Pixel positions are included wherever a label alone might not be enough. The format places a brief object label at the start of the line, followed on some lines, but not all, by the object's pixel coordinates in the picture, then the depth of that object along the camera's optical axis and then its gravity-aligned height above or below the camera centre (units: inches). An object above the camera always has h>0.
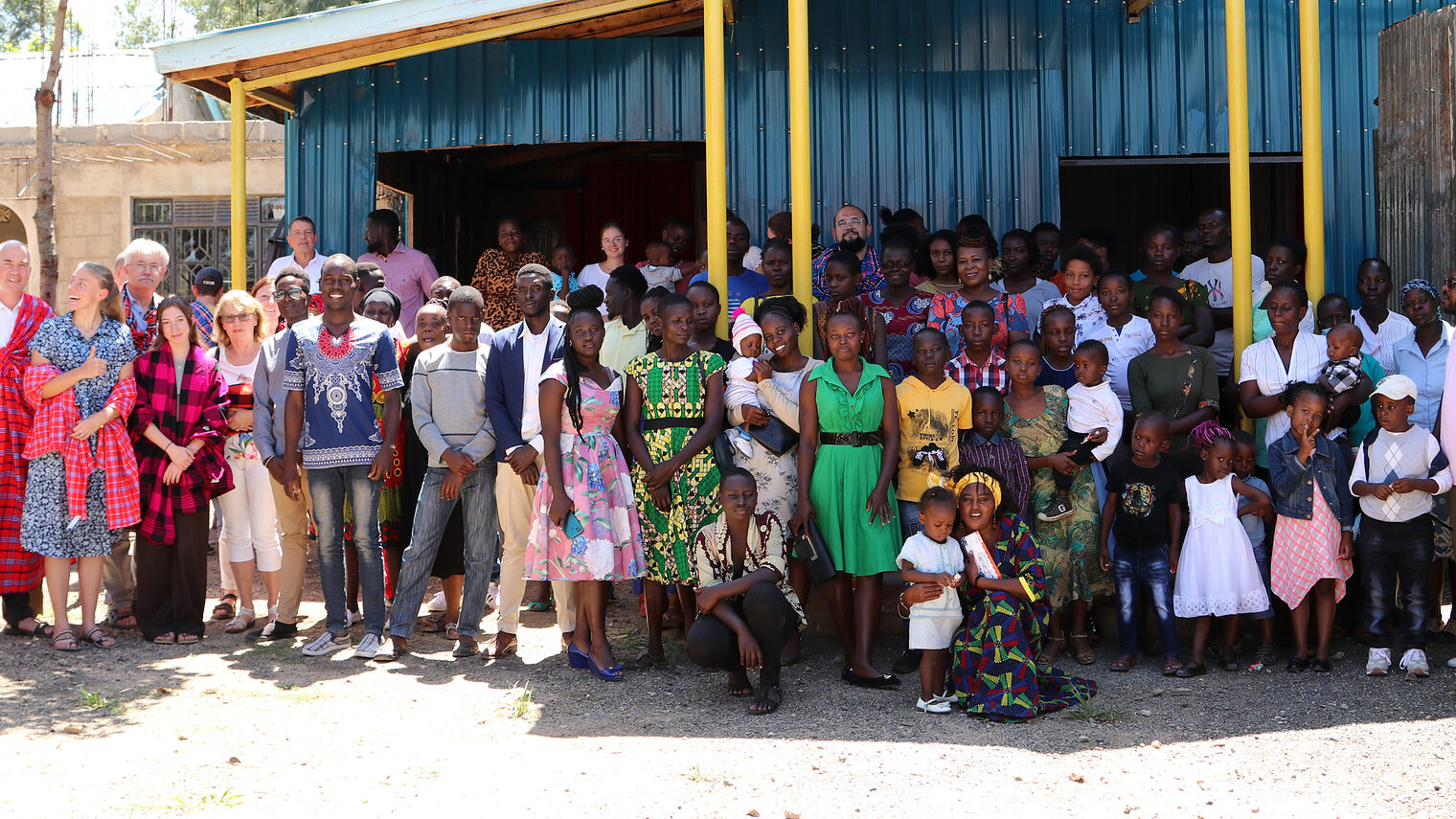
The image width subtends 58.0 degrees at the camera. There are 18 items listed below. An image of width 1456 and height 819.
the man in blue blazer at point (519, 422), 242.1 +3.6
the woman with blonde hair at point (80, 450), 248.2 -0.2
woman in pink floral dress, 227.9 -8.7
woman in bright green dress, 225.6 -6.1
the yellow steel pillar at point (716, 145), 267.0 +60.3
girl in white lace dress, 229.3 -22.7
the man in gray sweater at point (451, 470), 243.9 -4.9
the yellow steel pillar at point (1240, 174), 265.6 +52.7
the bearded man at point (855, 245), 272.7 +42.1
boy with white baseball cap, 226.7 -14.3
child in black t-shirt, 231.5 -16.6
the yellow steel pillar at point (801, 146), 261.6 +59.0
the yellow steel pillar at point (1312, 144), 272.1 +59.0
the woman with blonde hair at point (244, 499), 262.2 -10.6
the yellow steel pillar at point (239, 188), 330.0 +66.6
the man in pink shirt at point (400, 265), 343.6 +47.2
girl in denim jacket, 229.8 -16.8
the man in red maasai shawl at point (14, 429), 252.8 +4.0
